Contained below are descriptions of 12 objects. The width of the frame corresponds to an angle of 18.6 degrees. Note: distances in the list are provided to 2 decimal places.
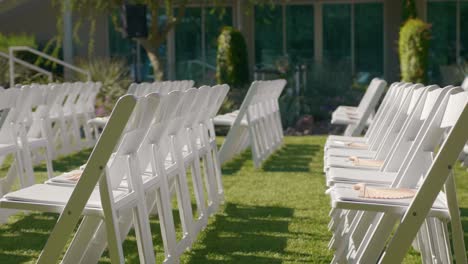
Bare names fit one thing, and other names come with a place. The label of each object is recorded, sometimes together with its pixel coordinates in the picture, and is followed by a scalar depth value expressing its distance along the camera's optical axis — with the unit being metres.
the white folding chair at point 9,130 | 9.34
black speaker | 24.23
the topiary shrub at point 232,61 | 24.80
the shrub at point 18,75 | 25.18
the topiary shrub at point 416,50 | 23.52
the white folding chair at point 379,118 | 11.03
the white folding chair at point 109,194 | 5.87
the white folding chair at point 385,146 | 8.54
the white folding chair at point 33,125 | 9.80
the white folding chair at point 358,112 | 14.18
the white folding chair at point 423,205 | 5.74
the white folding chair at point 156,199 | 6.57
